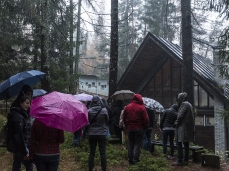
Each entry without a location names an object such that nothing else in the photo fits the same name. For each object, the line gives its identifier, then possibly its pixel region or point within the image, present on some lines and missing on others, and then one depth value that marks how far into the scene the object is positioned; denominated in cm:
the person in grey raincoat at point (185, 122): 671
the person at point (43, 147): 387
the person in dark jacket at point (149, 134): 829
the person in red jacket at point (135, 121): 652
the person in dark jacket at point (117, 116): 941
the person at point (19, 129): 402
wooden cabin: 1483
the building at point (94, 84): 3928
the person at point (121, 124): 758
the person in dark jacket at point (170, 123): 785
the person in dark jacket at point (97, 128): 583
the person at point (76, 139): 841
